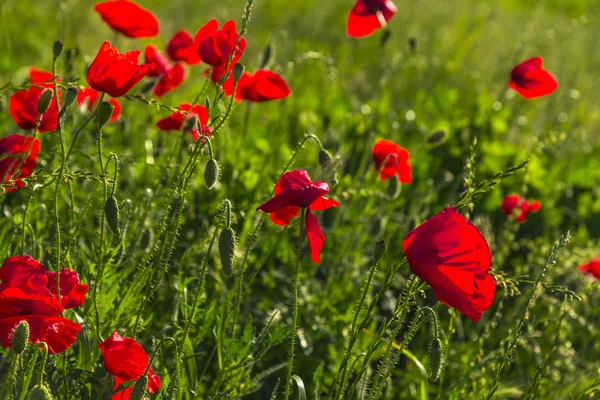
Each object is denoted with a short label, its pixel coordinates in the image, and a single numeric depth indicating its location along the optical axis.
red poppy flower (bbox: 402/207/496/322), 1.35
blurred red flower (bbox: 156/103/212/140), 1.67
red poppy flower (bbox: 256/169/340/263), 1.40
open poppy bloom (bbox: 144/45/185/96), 1.73
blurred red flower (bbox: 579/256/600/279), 1.76
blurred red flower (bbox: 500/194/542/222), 1.80
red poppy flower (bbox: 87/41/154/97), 1.45
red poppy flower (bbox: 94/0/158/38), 1.76
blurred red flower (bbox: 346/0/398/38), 1.83
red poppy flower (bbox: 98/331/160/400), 1.39
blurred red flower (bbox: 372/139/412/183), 1.70
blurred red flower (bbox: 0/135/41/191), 1.58
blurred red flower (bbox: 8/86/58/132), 1.62
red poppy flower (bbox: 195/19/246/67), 1.55
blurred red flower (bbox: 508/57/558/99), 1.81
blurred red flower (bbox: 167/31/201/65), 1.78
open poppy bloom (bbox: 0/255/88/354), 1.36
